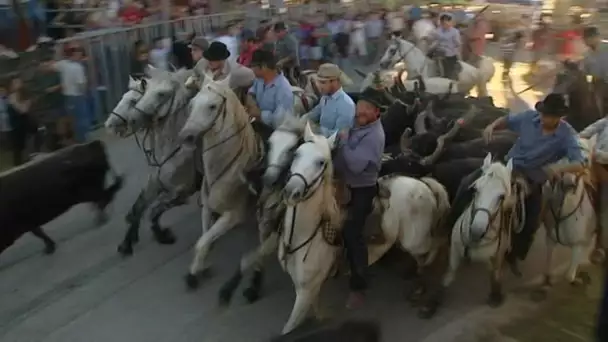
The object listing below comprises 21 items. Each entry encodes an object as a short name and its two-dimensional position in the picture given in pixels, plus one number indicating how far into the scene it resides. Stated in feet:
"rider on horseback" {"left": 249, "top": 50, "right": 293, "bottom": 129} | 24.77
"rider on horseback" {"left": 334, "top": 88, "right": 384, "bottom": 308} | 19.51
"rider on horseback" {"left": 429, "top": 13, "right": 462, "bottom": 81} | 42.93
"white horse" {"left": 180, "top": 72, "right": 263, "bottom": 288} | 21.06
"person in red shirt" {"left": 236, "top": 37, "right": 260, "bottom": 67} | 35.04
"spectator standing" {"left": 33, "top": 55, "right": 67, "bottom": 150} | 35.50
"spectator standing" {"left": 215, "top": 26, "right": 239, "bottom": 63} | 42.30
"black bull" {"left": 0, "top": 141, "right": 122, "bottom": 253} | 22.86
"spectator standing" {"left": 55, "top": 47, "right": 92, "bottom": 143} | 36.44
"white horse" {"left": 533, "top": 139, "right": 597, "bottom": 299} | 21.45
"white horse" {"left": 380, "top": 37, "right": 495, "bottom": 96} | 42.52
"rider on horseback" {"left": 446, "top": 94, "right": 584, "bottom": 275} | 19.88
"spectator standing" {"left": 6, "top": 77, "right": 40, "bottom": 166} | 32.35
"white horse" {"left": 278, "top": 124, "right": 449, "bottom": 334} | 17.59
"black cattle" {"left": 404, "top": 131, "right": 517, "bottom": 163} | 25.25
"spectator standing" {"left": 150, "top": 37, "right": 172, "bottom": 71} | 40.14
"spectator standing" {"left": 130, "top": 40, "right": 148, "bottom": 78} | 41.83
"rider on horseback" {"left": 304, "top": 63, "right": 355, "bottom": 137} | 22.35
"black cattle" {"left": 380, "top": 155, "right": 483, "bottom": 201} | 23.59
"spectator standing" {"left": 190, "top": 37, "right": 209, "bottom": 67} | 29.32
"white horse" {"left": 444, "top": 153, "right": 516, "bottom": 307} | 19.36
